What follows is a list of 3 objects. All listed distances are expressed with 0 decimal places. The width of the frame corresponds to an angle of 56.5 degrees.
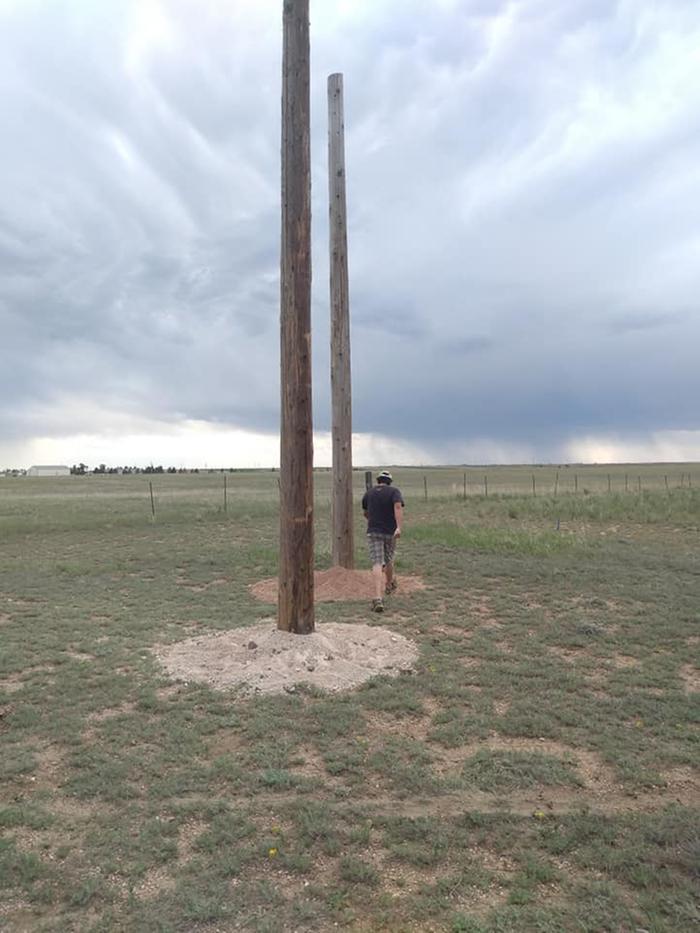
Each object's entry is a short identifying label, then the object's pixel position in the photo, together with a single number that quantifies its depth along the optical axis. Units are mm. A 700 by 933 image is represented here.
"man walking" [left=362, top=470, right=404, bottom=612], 9211
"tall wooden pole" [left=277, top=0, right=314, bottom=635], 6680
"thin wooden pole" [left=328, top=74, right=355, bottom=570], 11273
